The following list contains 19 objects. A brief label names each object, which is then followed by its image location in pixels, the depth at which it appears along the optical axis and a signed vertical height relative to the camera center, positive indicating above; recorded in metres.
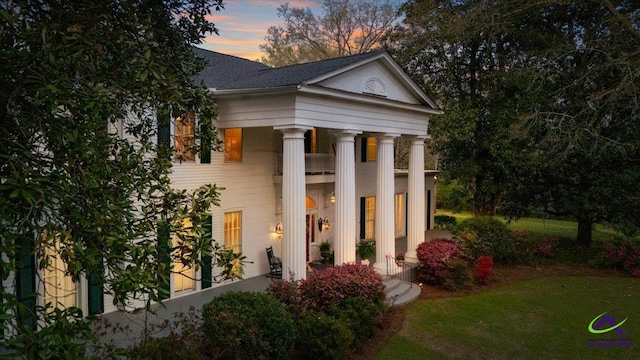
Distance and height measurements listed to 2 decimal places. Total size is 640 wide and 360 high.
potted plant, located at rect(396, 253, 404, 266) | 17.96 -3.50
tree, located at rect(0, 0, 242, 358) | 4.32 +0.21
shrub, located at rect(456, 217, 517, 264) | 19.72 -2.86
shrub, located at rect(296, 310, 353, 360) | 10.16 -3.67
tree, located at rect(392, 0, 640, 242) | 19.50 +3.43
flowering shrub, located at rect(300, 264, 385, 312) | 12.30 -3.12
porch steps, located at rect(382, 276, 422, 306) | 14.94 -4.07
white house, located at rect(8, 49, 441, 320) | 13.78 +0.57
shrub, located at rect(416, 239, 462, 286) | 17.23 -3.24
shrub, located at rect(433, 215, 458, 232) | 30.70 -3.35
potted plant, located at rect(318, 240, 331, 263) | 19.25 -3.25
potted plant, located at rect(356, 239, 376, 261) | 19.95 -3.35
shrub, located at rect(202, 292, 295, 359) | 8.88 -3.06
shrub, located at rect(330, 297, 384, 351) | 11.39 -3.62
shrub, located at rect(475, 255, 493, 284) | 17.48 -3.64
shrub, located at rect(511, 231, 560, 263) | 21.55 -3.55
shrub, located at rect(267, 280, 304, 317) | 11.14 -3.00
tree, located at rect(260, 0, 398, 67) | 35.62 +11.41
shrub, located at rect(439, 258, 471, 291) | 16.83 -3.78
